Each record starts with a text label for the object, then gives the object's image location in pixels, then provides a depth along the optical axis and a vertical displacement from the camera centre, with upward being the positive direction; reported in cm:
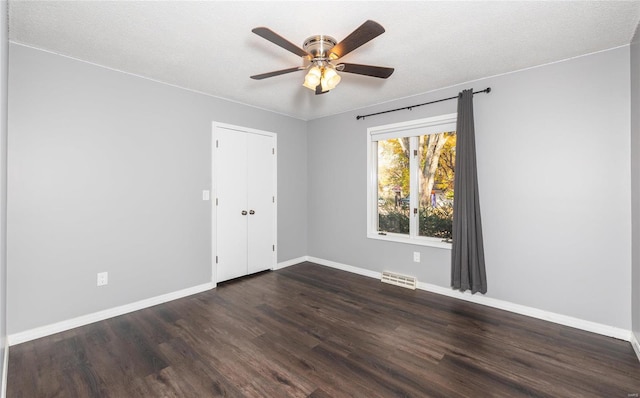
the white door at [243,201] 392 +0
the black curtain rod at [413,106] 317 +124
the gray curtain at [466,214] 315 -15
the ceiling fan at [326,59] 195 +107
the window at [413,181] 363 +28
